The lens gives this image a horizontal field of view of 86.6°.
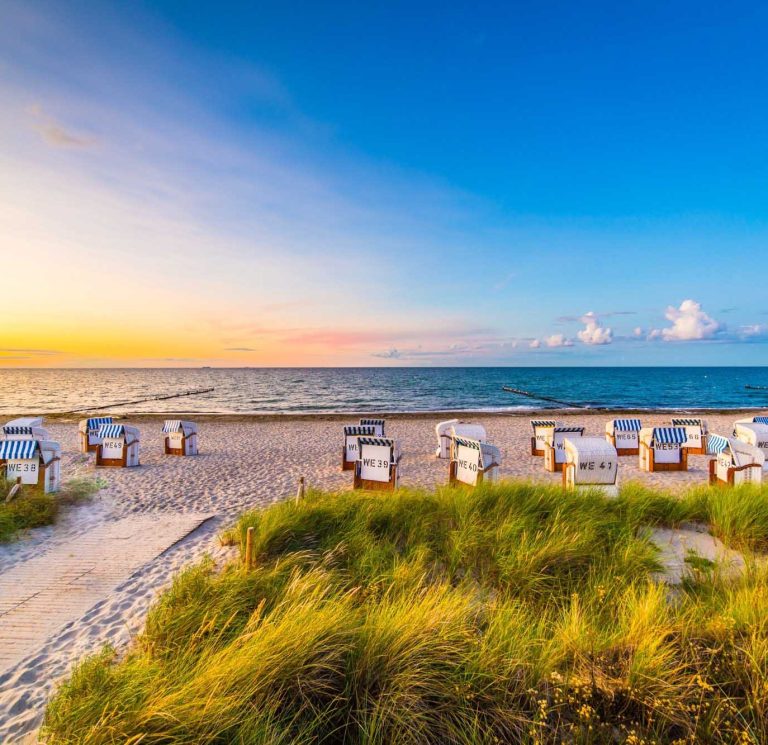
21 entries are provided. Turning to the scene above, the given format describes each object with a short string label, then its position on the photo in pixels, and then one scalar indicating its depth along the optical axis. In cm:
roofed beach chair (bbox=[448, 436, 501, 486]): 850
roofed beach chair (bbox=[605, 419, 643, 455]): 1365
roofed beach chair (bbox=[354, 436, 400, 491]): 923
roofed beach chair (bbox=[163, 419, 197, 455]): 1404
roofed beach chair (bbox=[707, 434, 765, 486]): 898
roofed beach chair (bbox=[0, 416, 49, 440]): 1130
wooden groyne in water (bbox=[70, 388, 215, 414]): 3253
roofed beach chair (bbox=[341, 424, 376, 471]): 1180
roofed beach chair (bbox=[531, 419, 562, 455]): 1306
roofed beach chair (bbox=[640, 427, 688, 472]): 1169
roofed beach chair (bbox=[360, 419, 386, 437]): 1309
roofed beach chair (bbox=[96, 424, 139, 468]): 1216
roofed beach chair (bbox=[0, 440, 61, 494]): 852
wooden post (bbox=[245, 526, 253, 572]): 450
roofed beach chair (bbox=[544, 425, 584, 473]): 1177
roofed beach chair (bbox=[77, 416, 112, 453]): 1405
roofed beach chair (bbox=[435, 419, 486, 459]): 1312
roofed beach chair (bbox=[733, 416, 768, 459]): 1088
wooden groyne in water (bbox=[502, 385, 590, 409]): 3612
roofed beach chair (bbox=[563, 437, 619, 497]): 735
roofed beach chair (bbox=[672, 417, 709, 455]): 1399
